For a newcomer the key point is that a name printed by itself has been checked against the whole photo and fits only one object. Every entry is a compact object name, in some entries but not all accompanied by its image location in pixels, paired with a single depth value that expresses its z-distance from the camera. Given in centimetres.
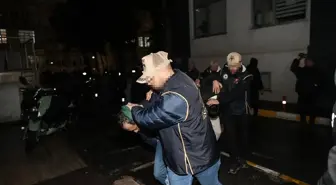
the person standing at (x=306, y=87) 725
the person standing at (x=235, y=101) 437
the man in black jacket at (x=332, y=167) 174
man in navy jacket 238
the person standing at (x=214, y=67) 651
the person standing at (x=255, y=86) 866
